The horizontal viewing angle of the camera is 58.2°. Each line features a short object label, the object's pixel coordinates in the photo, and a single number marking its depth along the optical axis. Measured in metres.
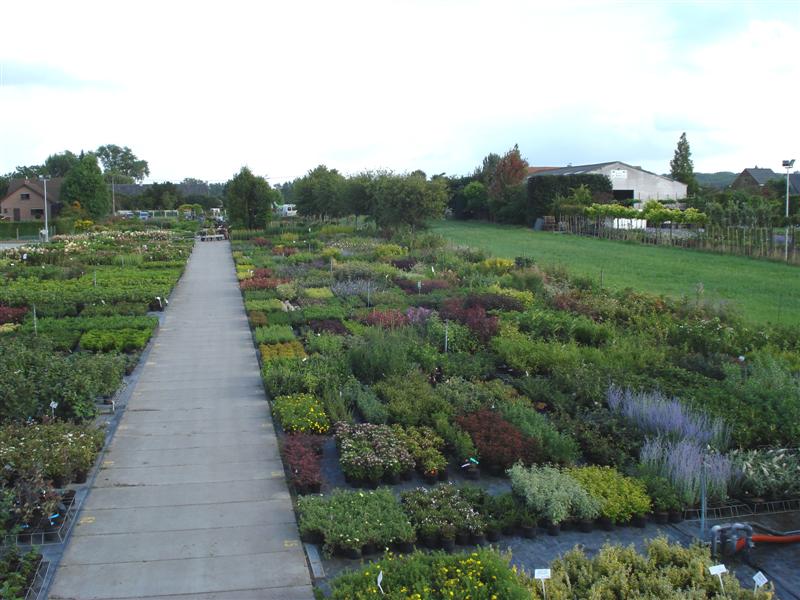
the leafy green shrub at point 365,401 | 9.22
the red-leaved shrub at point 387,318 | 14.95
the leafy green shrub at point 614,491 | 6.88
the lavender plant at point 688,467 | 7.22
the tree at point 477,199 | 65.88
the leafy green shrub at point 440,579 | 4.91
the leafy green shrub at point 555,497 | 6.77
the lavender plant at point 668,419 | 8.23
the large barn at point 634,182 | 57.50
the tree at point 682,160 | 81.06
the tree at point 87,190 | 57.41
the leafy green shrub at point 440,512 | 6.42
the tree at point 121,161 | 131.75
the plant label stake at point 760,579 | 4.90
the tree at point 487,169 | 70.75
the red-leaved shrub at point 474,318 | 13.78
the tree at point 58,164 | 109.19
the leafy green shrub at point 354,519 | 6.22
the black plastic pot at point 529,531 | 6.61
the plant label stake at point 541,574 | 4.92
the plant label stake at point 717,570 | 5.00
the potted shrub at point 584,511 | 6.80
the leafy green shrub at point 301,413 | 9.02
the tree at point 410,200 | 34.72
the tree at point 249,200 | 46.44
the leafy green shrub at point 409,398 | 9.23
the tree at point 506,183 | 57.22
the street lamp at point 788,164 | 30.81
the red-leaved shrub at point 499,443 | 8.04
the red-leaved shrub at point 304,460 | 7.42
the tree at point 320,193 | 46.66
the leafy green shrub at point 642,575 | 5.10
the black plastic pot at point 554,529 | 6.70
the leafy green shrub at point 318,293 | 19.20
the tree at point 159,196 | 81.51
